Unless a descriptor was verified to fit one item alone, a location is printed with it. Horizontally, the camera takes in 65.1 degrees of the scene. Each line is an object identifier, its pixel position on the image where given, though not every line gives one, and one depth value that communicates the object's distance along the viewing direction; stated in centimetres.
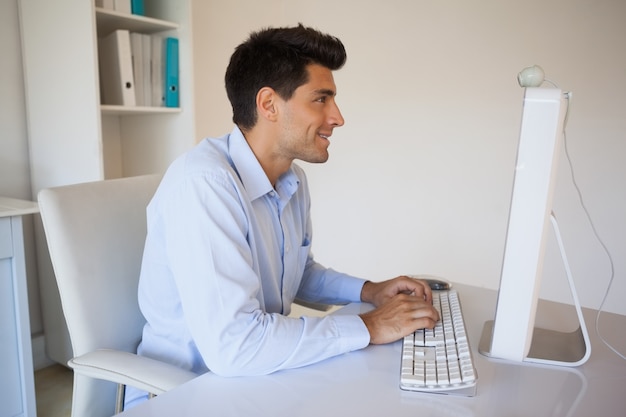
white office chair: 101
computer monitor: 79
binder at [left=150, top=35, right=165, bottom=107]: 210
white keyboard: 75
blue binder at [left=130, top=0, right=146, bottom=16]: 204
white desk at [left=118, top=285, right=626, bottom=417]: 70
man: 85
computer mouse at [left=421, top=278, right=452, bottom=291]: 128
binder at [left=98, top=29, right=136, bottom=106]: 196
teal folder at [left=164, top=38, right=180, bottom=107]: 213
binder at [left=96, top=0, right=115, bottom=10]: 191
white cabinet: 159
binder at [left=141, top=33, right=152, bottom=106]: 207
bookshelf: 184
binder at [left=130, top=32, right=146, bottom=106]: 203
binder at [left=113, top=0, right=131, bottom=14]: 193
